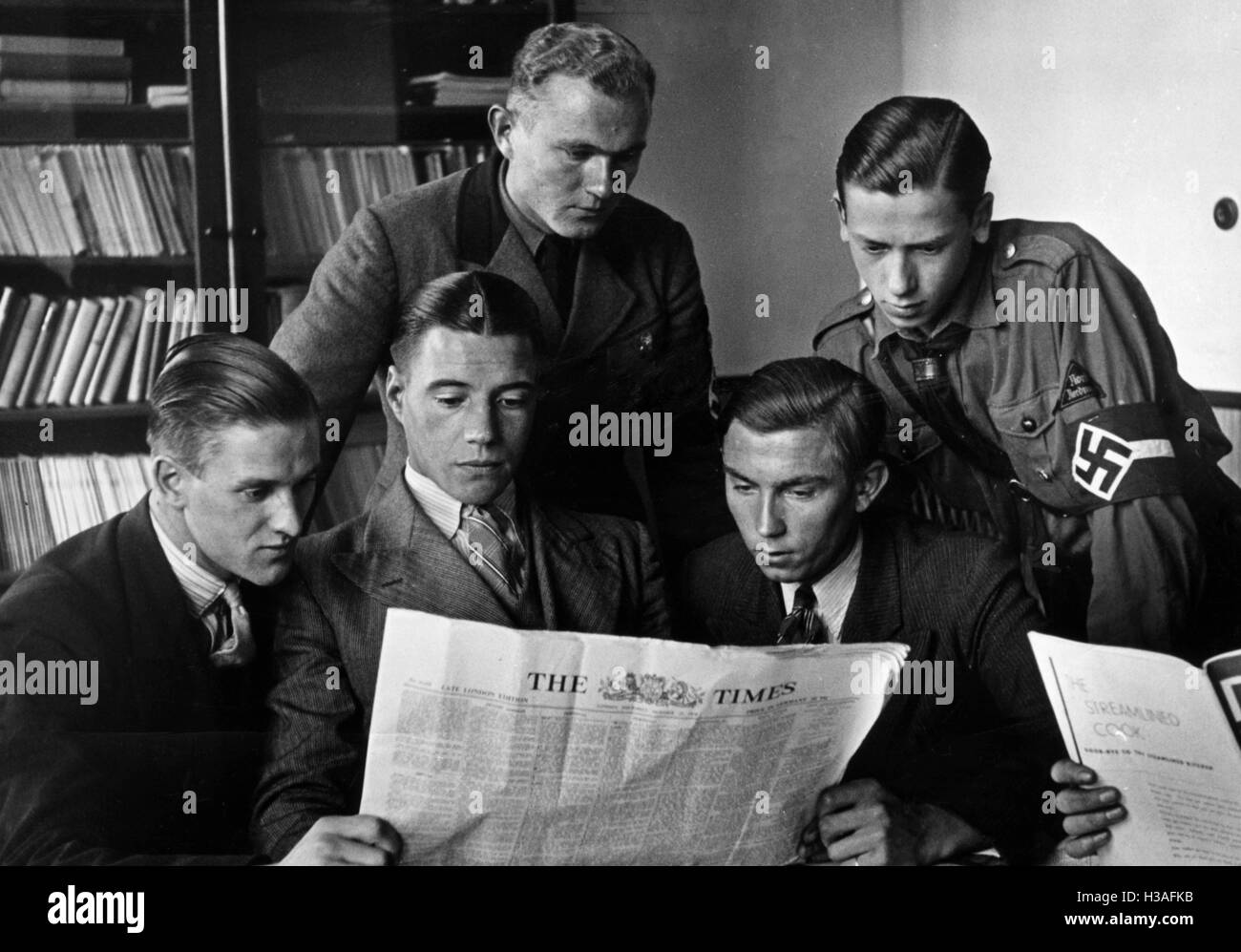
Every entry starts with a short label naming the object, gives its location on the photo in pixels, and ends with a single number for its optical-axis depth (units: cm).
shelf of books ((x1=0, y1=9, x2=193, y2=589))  158
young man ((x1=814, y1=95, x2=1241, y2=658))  169
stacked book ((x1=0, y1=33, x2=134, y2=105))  158
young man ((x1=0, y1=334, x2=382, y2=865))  154
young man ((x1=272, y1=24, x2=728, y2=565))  159
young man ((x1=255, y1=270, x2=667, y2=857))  156
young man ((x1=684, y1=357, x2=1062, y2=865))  165
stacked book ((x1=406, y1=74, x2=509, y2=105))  163
